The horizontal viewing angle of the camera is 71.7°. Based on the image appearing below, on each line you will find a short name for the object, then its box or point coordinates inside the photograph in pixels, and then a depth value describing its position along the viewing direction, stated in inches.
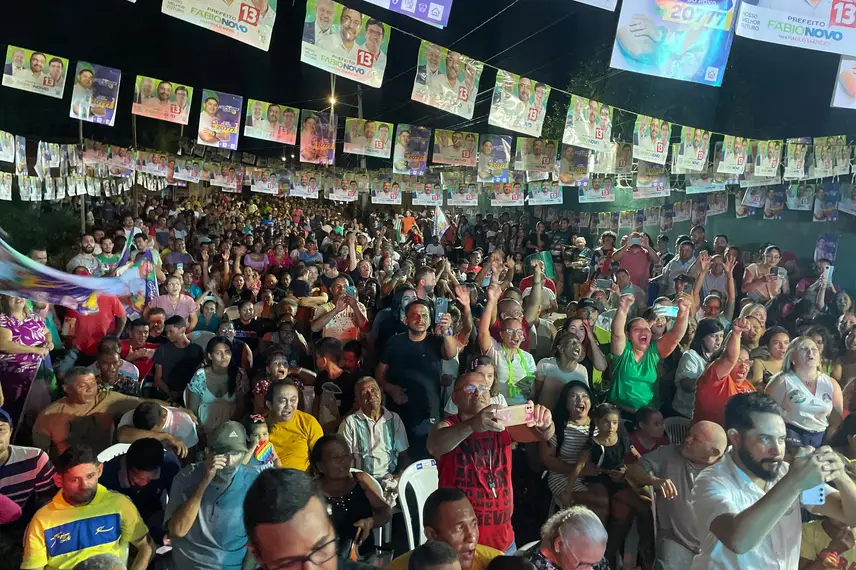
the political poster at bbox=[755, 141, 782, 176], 418.3
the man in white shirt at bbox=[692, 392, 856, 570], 95.3
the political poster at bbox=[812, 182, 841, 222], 466.0
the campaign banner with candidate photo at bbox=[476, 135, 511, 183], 416.5
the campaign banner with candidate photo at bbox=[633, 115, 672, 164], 357.4
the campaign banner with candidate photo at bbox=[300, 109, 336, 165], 409.1
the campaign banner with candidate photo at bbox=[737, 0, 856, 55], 184.5
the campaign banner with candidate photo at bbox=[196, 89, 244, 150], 366.9
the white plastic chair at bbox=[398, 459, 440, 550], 146.6
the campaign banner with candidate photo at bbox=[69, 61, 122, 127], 347.6
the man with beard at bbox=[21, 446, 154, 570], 121.9
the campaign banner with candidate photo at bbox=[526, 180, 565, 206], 621.6
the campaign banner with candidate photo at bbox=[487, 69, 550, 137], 279.7
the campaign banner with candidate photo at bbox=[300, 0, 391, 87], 200.8
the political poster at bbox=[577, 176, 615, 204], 564.7
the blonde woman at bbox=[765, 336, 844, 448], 180.7
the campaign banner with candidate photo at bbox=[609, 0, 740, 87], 183.5
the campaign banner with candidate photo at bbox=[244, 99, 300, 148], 375.6
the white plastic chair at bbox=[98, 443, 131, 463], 156.8
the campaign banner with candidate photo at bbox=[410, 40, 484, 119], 247.1
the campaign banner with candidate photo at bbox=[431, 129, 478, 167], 413.1
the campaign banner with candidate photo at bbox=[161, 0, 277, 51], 167.8
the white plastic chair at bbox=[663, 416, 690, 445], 190.1
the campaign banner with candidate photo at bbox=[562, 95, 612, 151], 319.6
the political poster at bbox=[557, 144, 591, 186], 437.4
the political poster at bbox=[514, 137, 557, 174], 428.1
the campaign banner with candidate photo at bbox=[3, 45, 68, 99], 321.4
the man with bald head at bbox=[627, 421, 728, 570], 130.2
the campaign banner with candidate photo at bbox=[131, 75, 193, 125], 353.1
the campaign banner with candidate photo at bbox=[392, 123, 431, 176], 393.1
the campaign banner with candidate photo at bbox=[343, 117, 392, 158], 389.4
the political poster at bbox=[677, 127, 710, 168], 385.4
